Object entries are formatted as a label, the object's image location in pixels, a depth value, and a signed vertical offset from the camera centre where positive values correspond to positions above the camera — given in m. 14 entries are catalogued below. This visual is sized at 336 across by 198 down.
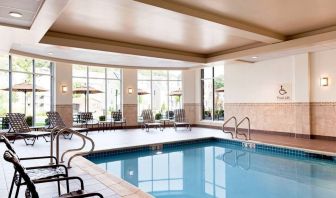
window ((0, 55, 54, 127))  9.48 +0.70
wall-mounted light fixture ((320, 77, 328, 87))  7.84 +0.71
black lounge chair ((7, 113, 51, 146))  7.53 -0.64
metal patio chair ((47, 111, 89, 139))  9.27 -0.53
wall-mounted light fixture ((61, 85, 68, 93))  10.81 +0.75
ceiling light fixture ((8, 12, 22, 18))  4.38 +1.57
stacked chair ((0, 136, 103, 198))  1.79 -0.74
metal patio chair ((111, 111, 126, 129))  11.66 -0.51
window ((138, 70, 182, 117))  13.41 +0.81
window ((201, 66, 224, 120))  12.20 +0.61
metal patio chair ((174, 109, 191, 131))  12.24 -0.55
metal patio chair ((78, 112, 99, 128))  10.94 -0.51
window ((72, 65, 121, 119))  11.75 +0.75
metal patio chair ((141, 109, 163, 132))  11.80 -0.53
